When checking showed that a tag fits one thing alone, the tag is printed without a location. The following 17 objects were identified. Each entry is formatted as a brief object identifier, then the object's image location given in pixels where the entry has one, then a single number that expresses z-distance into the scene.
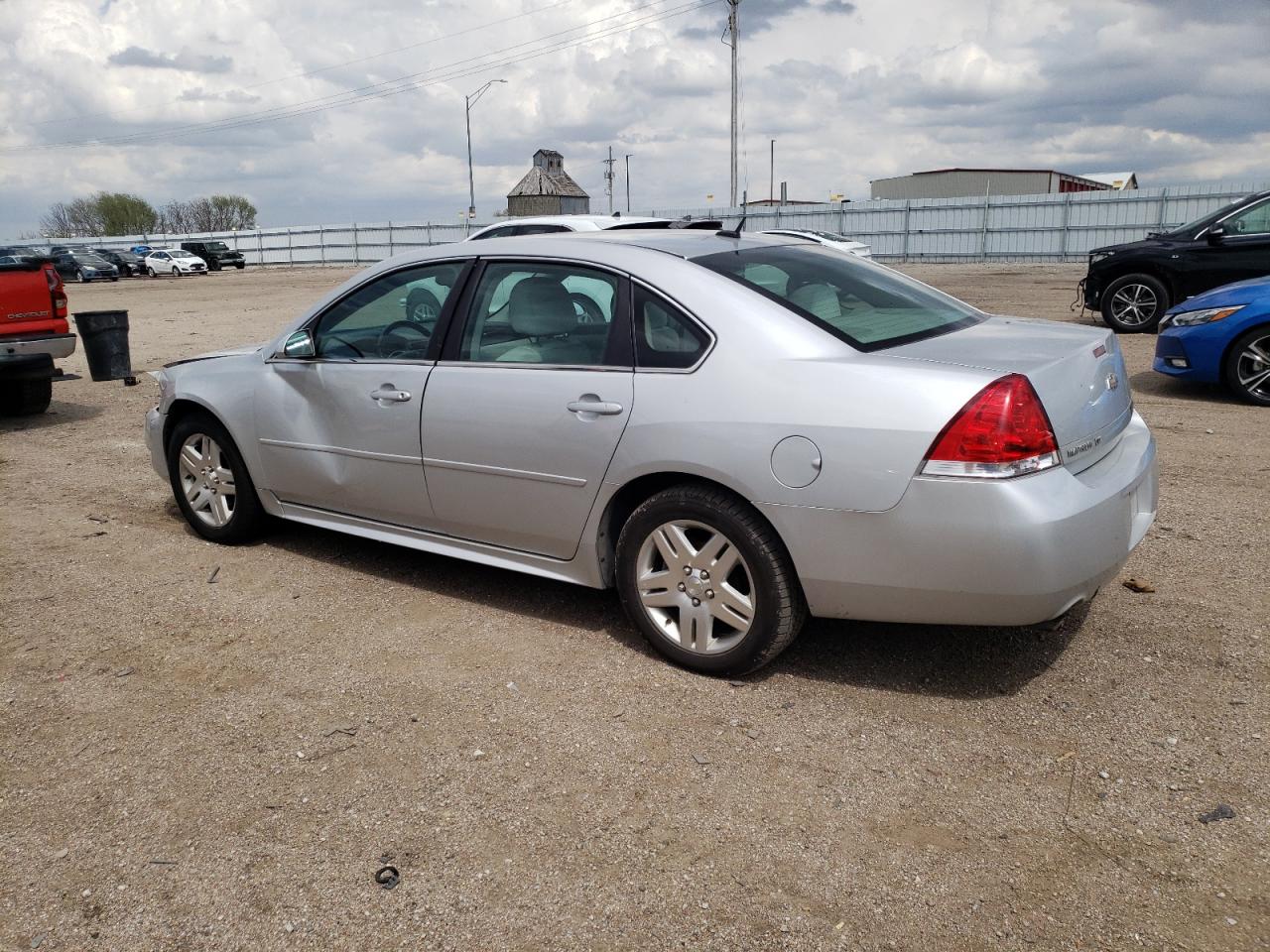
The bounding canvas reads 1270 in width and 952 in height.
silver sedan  3.20
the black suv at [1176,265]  11.35
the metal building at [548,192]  70.69
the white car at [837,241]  23.07
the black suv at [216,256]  48.19
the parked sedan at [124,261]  45.66
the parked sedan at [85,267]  42.66
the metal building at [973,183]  57.66
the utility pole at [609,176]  69.12
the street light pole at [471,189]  51.51
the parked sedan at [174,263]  46.12
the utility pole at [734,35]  36.38
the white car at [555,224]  13.52
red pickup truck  8.66
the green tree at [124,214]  87.12
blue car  8.33
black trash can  11.51
